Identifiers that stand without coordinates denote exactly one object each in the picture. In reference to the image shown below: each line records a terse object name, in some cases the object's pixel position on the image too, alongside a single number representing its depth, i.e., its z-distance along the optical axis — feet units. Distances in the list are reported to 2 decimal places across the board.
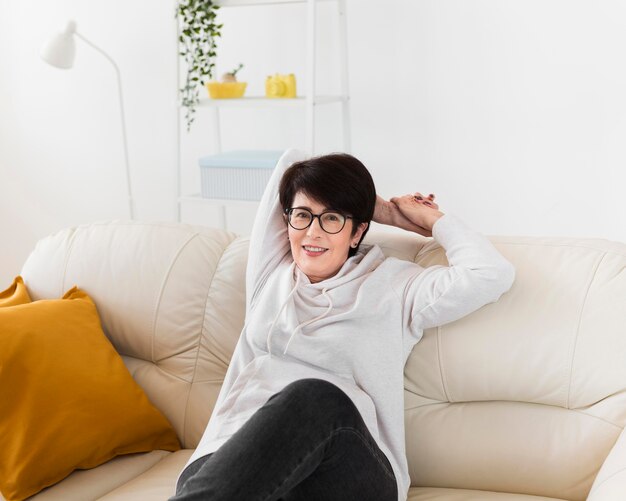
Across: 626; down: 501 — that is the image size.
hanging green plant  10.18
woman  4.85
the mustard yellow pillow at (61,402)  6.07
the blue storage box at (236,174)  10.09
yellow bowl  10.54
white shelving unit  9.77
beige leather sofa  5.45
